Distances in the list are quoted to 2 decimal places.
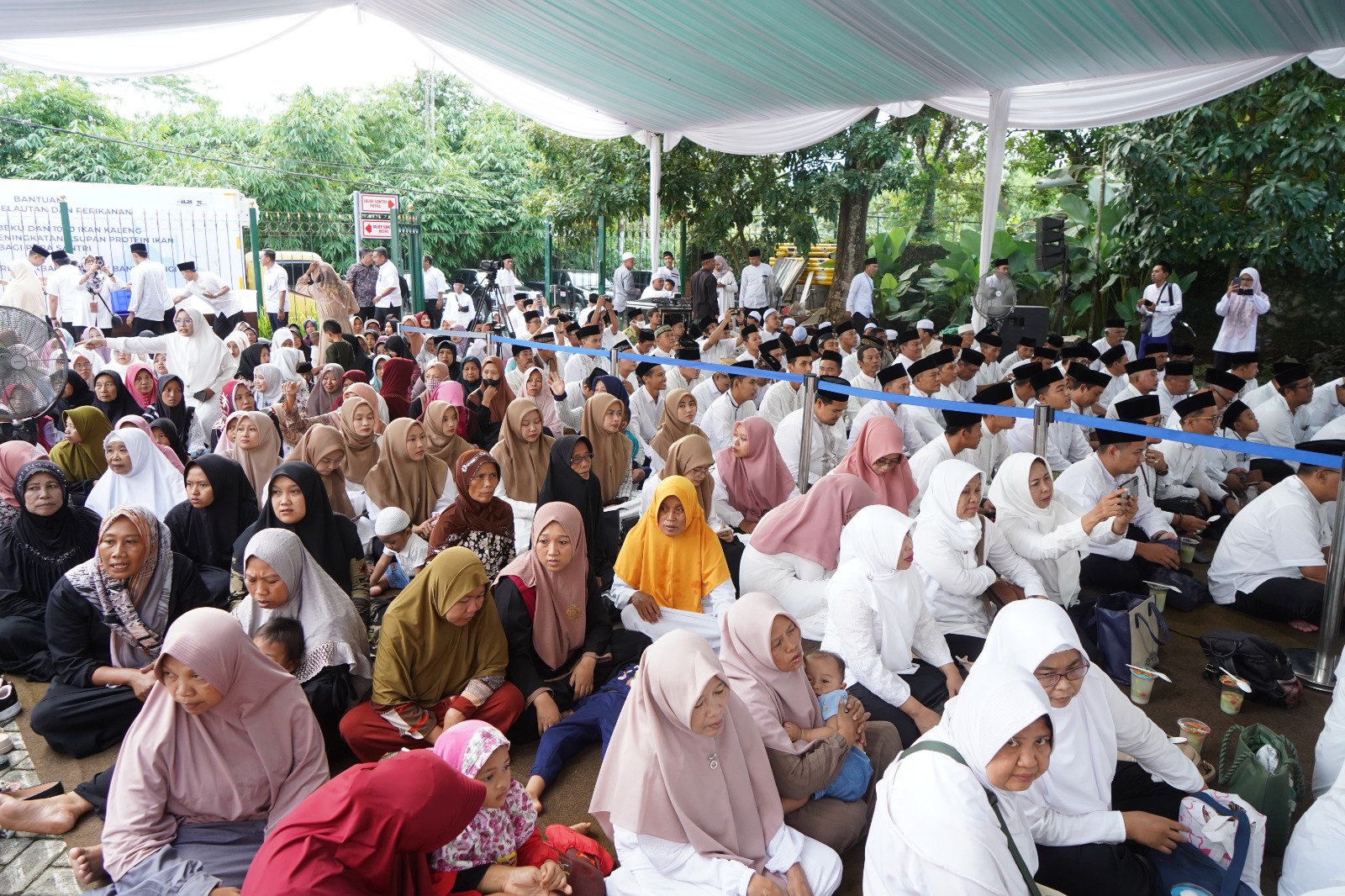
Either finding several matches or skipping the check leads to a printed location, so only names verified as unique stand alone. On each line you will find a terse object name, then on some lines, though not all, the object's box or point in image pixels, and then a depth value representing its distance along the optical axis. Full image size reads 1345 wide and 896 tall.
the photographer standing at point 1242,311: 8.41
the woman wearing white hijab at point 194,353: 6.74
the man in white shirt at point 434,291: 12.72
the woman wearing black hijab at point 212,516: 3.72
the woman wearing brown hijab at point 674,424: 5.18
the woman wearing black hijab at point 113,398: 5.35
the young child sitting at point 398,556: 4.17
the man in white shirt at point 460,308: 11.79
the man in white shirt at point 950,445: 4.38
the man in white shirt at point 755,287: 11.46
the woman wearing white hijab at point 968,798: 1.67
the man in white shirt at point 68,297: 8.97
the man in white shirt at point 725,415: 5.86
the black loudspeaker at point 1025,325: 9.73
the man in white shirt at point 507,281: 13.43
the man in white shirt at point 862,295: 11.20
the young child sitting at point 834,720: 2.53
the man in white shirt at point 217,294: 8.99
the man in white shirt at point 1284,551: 3.88
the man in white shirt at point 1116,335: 7.75
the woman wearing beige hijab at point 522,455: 4.71
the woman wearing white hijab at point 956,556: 3.31
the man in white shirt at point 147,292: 8.77
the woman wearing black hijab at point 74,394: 5.44
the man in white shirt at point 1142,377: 5.94
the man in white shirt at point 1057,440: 5.71
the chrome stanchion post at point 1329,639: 3.33
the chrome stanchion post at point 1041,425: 4.09
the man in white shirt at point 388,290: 10.34
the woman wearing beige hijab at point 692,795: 2.11
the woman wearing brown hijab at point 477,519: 3.72
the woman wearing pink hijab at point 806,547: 3.51
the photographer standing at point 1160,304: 8.73
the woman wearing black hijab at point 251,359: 7.37
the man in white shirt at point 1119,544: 4.23
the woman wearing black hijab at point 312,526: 3.38
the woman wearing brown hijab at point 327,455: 4.24
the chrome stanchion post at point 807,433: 4.92
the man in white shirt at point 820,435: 4.93
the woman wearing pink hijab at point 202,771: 2.16
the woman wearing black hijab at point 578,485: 4.09
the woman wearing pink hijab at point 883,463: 3.88
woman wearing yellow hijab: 3.50
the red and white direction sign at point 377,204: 11.87
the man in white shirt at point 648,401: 6.14
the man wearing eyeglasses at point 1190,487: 5.23
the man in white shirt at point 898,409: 5.87
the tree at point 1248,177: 8.75
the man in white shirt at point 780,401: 6.05
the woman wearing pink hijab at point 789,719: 2.42
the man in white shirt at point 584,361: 7.31
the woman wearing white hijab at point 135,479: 4.12
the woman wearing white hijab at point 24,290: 8.20
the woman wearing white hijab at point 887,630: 2.89
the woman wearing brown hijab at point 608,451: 5.04
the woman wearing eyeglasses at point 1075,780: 2.17
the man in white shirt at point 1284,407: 5.49
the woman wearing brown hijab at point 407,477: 4.43
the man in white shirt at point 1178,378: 6.19
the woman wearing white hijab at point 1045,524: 3.52
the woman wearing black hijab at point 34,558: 3.43
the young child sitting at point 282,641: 2.87
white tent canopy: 5.68
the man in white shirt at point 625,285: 12.15
